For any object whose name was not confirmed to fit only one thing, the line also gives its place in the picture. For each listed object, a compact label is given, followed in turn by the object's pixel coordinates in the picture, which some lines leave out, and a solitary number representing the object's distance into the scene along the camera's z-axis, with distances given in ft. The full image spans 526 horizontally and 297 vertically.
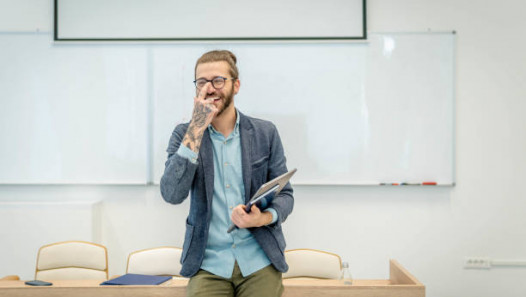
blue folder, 6.80
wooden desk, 6.26
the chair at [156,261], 9.11
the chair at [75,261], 9.49
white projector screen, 11.58
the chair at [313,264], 8.87
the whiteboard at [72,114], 11.62
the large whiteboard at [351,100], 11.55
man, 5.49
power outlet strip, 11.72
